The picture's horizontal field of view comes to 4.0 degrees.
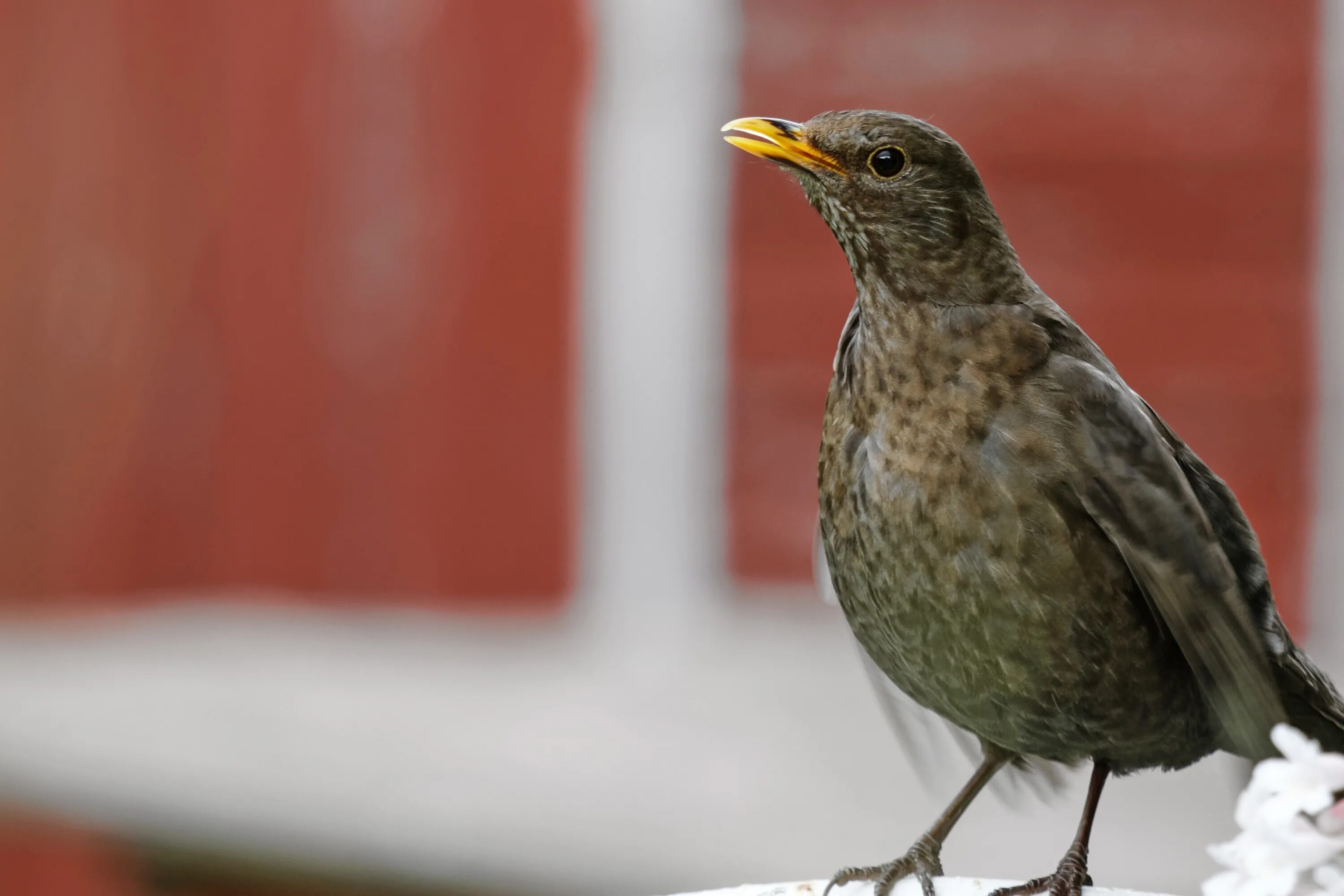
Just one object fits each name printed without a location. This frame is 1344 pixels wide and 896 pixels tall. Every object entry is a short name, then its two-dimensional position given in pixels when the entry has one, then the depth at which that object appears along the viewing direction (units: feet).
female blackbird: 12.50
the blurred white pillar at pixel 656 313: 18.38
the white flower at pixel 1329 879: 12.23
